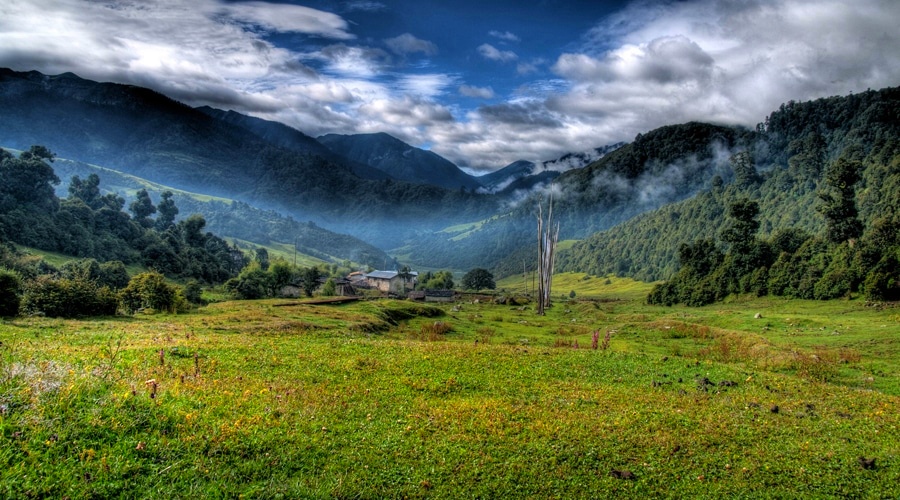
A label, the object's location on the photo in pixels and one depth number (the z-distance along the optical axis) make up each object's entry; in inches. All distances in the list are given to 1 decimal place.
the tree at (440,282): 5738.2
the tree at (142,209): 6077.8
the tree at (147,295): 1769.2
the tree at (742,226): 3243.1
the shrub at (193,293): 2942.9
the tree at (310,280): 4468.5
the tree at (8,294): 1102.9
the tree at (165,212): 6417.3
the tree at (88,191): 5349.4
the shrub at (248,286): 3427.7
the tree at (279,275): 4061.0
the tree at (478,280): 6579.7
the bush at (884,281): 1991.9
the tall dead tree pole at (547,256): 3174.2
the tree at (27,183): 4197.8
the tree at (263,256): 6560.0
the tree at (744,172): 6343.5
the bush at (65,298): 1232.8
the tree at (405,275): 6277.1
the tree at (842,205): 2689.5
